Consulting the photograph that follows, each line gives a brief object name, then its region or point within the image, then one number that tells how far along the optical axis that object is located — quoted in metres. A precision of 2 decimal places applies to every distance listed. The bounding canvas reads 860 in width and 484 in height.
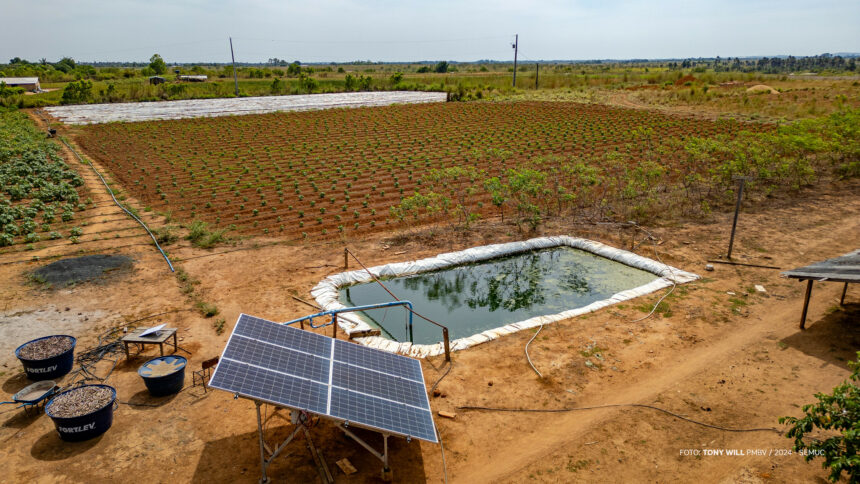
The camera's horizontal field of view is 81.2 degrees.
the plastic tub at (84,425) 6.29
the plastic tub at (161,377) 7.21
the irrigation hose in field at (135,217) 12.09
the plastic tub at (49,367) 7.37
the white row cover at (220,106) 37.22
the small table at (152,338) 7.91
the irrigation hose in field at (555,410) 7.20
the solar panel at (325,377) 5.56
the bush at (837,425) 4.25
